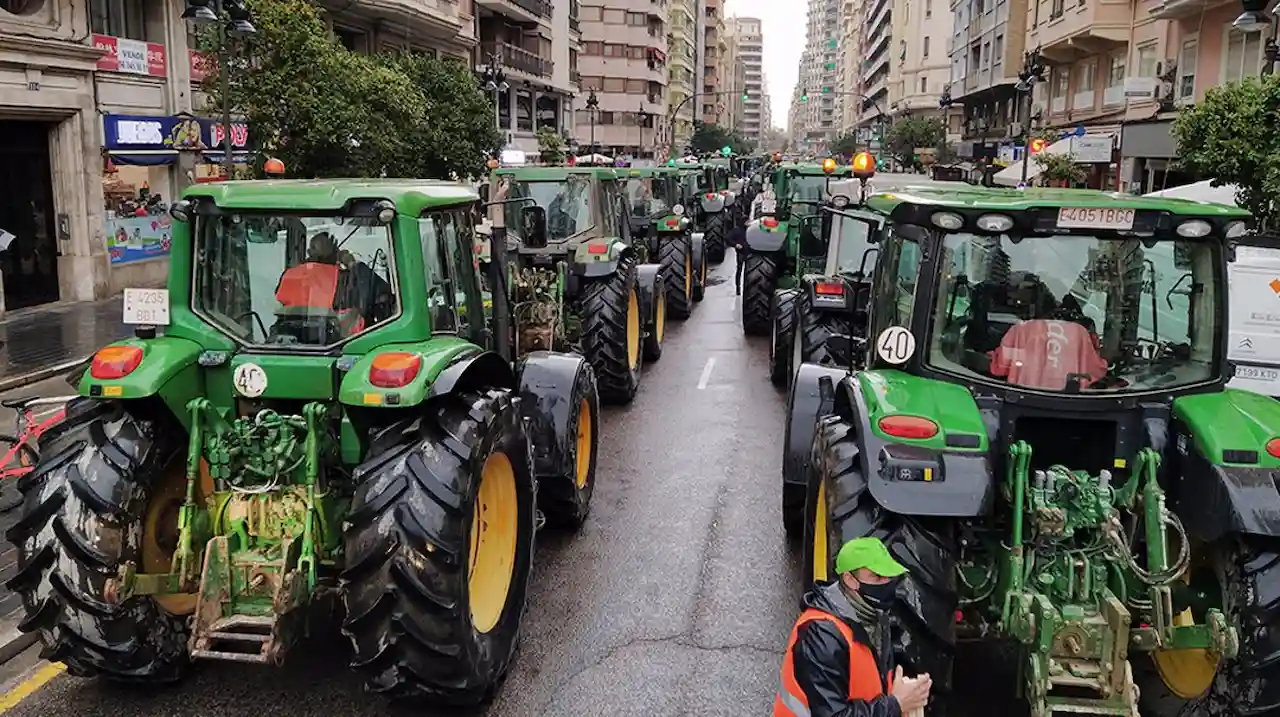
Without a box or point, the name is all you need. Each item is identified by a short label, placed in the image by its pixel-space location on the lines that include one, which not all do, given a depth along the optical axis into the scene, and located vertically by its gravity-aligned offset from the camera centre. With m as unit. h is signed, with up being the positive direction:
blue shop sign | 17.38 +0.66
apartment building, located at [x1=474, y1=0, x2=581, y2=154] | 43.66 +5.35
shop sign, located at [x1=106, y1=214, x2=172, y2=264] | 17.67 -1.09
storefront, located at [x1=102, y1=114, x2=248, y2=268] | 17.56 +0.10
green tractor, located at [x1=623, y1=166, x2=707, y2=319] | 16.17 -0.89
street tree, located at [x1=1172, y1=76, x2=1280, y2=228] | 13.11 +0.58
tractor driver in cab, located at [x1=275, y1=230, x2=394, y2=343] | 4.87 -0.51
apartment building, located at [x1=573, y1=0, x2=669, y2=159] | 73.62 +7.98
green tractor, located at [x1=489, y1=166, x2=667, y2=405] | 10.05 -0.89
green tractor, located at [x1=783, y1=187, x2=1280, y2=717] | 3.82 -1.08
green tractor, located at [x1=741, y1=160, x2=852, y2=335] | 13.48 -0.87
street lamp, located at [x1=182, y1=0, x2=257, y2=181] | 11.90 +1.83
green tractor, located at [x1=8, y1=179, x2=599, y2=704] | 4.14 -1.21
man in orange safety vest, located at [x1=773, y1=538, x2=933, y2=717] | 2.94 -1.34
